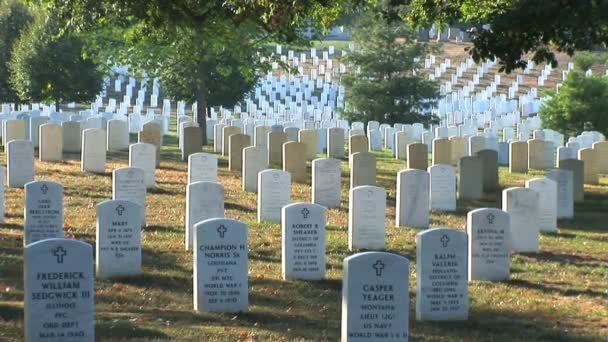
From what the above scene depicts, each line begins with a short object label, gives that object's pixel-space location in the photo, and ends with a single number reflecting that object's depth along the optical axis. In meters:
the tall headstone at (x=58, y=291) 10.46
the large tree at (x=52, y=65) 43.31
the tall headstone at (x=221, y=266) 12.42
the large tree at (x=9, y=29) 48.91
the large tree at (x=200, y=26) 20.42
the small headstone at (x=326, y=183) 21.33
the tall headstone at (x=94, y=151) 25.25
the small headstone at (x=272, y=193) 19.22
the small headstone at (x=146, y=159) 23.02
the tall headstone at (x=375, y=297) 10.76
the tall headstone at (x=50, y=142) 27.20
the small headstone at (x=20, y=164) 22.45
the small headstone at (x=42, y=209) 15.91
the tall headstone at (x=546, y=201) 19.08
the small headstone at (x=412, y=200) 19.05
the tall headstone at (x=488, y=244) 14.53
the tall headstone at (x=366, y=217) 16.80
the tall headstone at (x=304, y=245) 14.41
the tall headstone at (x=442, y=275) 12.47
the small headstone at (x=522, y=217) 17.06
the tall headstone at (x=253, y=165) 23.41
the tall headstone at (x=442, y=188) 21.14
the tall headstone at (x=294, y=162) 25.23
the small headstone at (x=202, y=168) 22.11
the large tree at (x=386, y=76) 37.09
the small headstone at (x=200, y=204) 16.84
